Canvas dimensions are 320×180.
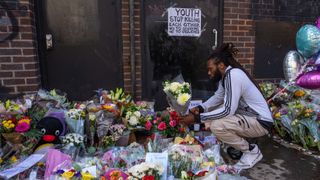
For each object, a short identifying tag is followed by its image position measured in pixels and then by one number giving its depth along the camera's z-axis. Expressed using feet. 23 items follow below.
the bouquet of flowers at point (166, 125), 10.43
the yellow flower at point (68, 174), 6.45
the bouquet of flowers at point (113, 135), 9.41
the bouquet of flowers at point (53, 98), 10.92
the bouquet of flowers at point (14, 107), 9.37
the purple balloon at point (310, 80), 12.14
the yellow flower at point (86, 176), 6.46
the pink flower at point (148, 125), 10.45
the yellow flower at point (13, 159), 7.84
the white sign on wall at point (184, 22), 14.76
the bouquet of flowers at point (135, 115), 10.32
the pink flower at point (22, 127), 8.80
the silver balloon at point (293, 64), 13.12
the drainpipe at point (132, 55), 13.83
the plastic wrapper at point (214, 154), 7.69
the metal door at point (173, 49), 14.53
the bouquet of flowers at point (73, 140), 8.89
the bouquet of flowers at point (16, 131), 8.79
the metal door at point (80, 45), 13.10
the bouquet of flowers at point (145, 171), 6.26
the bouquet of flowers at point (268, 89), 15.03
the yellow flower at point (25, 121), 8.96
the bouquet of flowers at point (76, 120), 9.52
